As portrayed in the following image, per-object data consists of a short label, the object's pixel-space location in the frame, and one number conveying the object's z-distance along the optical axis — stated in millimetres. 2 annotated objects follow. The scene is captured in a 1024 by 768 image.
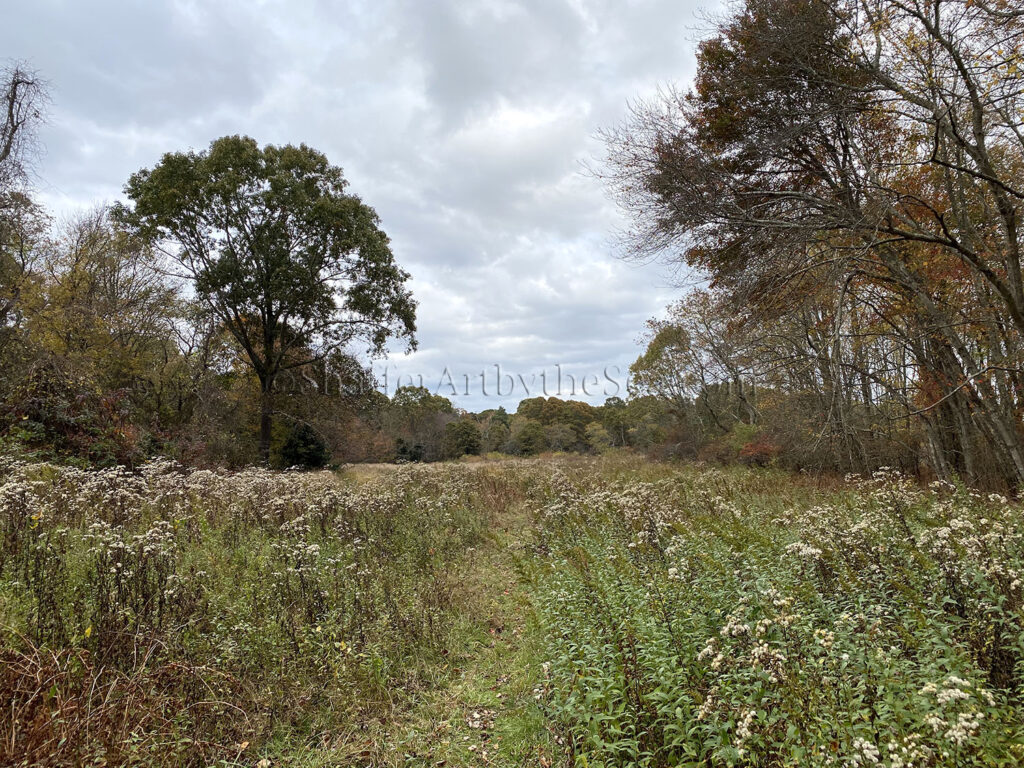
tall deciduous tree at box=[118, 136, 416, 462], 17484
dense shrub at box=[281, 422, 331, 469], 21484
